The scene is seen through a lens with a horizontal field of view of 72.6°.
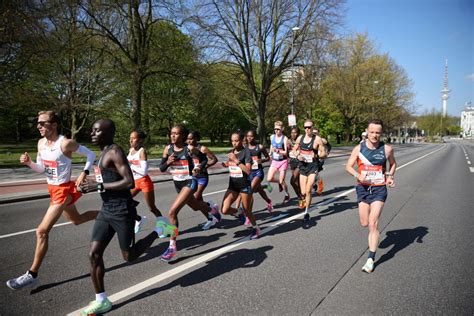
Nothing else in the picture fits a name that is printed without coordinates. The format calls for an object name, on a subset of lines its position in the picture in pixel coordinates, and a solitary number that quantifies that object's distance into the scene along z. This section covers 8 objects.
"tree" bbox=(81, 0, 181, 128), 18.59
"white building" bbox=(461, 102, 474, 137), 166.38
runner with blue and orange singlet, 4.13
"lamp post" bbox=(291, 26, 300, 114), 25.20
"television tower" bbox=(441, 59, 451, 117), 183.00
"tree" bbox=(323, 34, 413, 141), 43.75
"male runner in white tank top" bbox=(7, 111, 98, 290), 3.66
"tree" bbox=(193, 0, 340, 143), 24.83
